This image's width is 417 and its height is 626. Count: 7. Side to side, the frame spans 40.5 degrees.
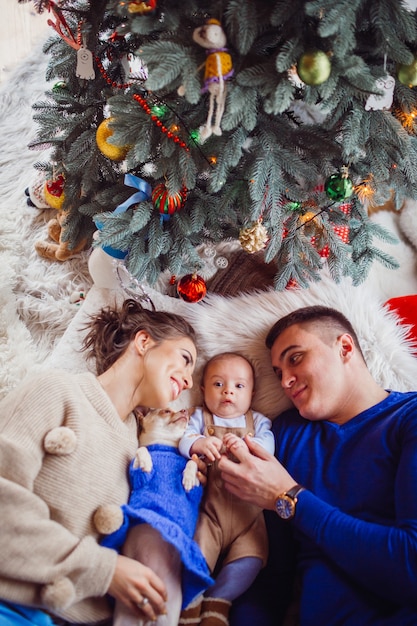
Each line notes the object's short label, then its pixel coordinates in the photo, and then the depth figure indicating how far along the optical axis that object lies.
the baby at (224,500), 1.29
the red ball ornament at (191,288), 1.70
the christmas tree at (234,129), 1.17
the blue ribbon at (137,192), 1.52
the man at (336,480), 1.17
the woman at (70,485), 1.07
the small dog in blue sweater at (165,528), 1.17
